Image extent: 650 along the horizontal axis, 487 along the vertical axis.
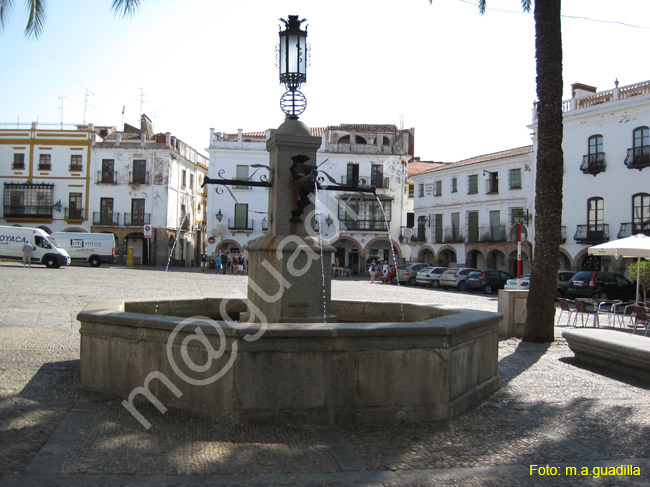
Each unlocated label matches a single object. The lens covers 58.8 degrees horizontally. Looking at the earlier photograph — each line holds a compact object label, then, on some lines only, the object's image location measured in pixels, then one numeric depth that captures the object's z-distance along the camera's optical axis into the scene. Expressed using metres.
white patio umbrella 14.27
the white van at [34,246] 33.28
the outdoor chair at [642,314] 11.66
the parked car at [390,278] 37.08
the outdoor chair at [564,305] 14.63
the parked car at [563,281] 24.44
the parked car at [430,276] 33.98
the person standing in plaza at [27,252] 32.00
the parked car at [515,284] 24.66
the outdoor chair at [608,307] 13.67
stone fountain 4.61
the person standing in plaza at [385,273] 37.00
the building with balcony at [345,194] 47.12
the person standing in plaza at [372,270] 35.20
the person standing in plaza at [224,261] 38.57
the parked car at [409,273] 37.00
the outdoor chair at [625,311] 13.06
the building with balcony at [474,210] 39.31
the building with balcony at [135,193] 47.41
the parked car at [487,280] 29.67
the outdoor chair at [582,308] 13.46
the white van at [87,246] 38.47
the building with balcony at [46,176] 47.34
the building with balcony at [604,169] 30.55
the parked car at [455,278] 31.35
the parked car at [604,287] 23.19
